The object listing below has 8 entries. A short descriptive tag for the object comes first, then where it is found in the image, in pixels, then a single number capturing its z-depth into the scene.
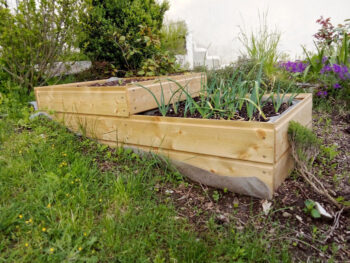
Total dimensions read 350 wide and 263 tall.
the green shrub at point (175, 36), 7.29
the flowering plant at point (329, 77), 3.74
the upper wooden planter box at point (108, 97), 2.59
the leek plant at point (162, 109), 2.46
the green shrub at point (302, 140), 2.00
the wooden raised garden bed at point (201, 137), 1.92
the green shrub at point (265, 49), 4.62
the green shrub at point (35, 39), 3.44
